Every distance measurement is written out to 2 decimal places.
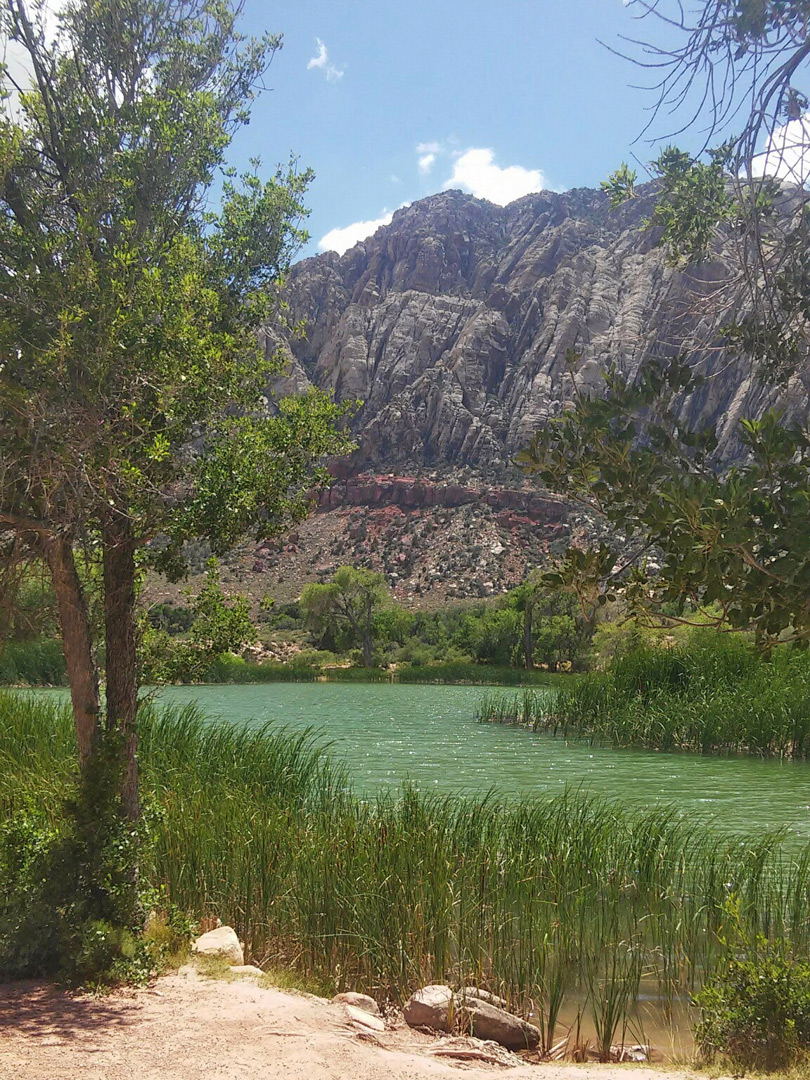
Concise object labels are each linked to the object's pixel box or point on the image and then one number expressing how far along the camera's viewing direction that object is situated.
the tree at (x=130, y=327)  5.50
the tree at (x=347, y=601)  71.81
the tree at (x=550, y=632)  58.28
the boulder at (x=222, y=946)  6.40
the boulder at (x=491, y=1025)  5.80
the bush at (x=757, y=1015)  5.03
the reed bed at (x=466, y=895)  6.59
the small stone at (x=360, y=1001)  5.99
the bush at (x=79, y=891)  5.66
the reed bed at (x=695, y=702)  20.17
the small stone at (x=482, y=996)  6.03
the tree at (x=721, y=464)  3.52
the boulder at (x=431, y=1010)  5.80
